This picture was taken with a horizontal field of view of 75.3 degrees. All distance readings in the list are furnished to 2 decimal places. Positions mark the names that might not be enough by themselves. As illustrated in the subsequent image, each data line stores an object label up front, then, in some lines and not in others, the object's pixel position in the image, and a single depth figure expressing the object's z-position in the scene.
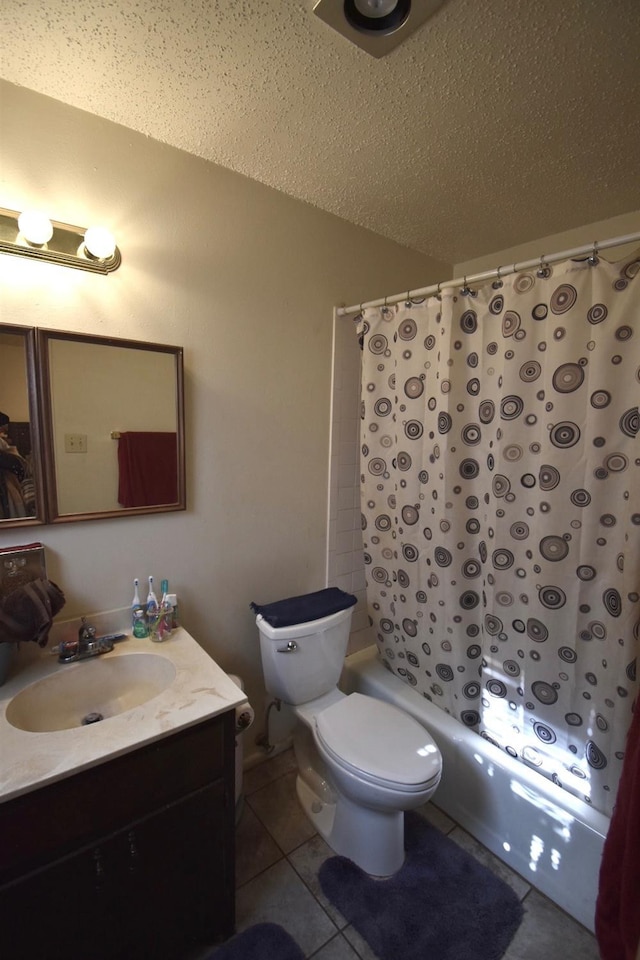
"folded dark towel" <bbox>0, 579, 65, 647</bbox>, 1.10
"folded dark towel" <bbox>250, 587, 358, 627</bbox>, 1.61
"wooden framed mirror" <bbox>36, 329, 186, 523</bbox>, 1.26
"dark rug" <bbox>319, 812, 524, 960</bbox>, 1.23
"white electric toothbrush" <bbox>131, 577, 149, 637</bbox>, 1.39
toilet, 1.33
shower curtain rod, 1.16
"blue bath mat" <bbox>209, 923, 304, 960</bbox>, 1.19
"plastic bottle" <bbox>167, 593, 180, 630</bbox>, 1.43
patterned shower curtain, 1.22
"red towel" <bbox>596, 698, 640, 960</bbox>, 0.94
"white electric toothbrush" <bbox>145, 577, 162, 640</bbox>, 1.39
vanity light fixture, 1.13
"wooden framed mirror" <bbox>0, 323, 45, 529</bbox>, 1.17
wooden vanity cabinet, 0.87
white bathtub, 1.29
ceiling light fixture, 0.88
